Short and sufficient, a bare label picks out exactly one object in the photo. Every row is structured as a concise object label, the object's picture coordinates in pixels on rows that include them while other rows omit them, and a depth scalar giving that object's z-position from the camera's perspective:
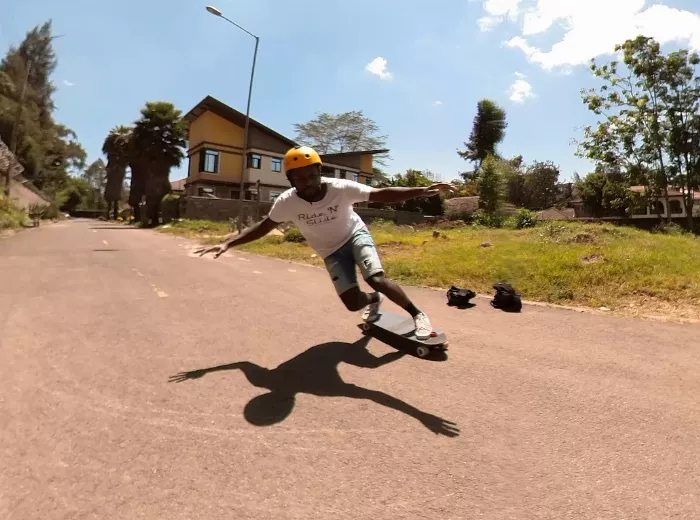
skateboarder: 3.95
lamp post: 19.27
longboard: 3.90
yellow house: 36.31
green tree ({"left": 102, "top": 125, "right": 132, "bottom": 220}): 52.97
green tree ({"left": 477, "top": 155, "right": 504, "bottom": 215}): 29.06
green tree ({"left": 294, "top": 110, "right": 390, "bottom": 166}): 62.25
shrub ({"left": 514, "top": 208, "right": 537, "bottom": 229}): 21.64
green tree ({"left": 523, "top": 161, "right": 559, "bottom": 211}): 45.75
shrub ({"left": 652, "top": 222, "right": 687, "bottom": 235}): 16.05
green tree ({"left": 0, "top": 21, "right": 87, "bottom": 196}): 51.03
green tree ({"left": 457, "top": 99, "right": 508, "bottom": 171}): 56.34
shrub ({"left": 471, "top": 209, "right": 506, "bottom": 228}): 24.08
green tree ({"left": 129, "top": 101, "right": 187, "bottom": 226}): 34.91
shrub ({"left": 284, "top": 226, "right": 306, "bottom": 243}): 16.11
